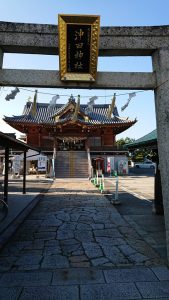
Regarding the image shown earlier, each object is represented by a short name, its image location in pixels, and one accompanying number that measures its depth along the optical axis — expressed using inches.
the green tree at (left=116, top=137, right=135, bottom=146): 2014.0
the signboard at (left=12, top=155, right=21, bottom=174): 775.1
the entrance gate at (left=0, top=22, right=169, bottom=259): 140.2
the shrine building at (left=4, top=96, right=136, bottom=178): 812.2
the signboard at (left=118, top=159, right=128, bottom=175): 875.9
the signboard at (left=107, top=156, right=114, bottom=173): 818.6
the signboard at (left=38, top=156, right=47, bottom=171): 787.2
